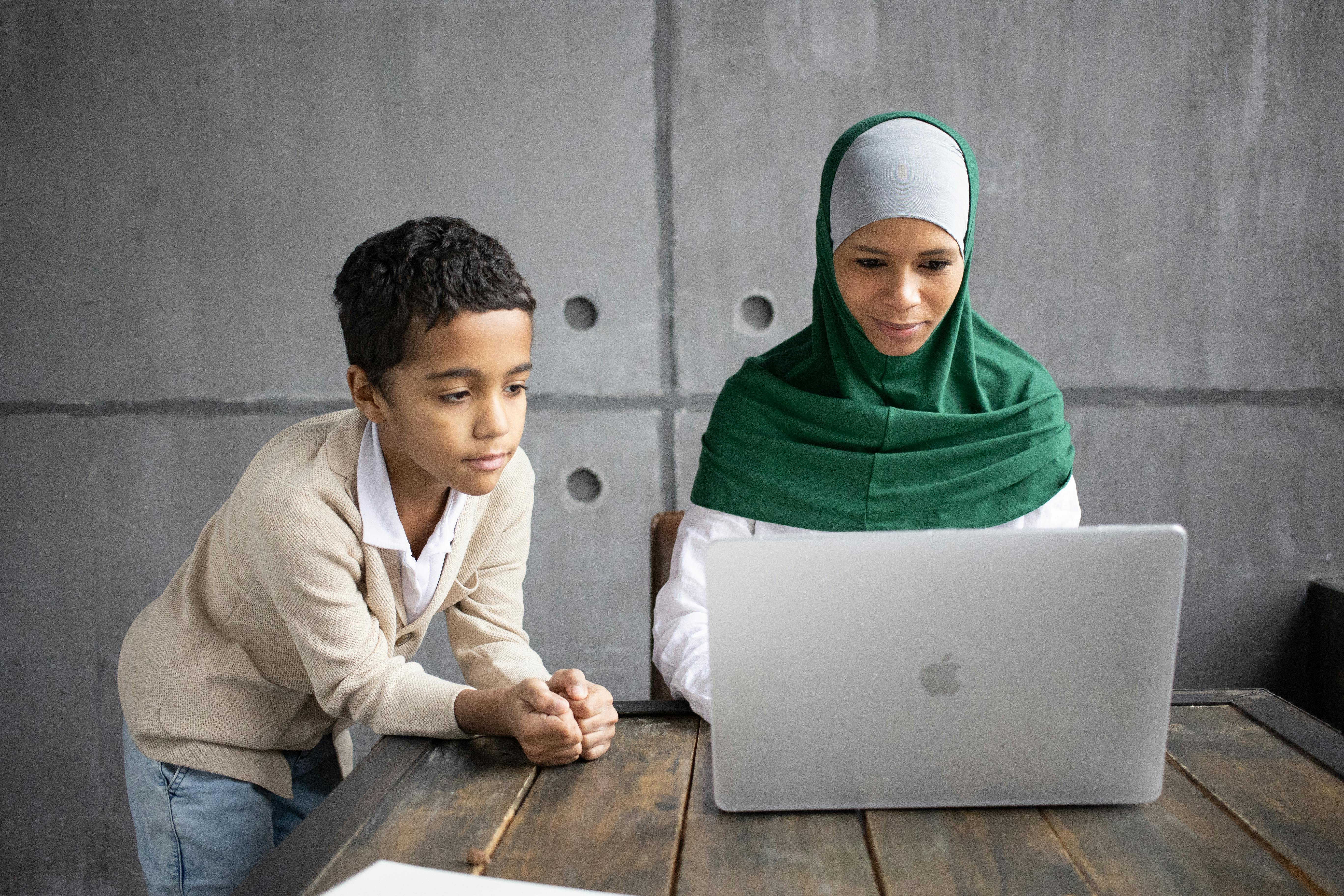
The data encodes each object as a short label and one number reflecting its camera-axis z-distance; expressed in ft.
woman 4.41
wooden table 2.45
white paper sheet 2.34
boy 3.54
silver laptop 2.54
